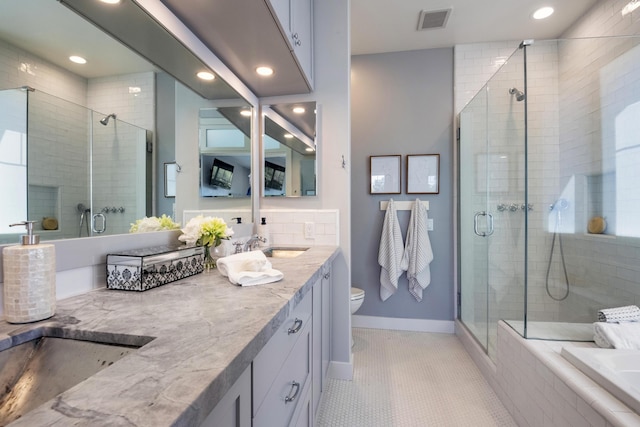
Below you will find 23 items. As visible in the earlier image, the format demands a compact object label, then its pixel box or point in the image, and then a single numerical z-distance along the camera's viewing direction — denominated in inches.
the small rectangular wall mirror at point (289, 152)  81.4
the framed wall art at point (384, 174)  114.0
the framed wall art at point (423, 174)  112.0
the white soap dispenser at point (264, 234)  76.6
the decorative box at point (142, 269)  35.3
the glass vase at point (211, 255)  50.1
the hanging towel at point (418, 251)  107.6
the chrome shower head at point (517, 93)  78.3
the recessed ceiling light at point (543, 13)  89.9
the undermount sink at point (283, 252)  75.4
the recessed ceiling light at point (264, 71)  65.9
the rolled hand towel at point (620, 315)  63.8
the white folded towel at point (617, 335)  55.9
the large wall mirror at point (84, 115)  26.7
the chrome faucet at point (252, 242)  69.2
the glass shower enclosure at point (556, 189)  74.3
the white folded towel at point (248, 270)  38.4
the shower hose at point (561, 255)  84.4
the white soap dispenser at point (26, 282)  24.9
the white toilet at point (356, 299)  93.3
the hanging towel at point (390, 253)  109.1
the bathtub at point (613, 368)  40.8
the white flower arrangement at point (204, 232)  47.9
